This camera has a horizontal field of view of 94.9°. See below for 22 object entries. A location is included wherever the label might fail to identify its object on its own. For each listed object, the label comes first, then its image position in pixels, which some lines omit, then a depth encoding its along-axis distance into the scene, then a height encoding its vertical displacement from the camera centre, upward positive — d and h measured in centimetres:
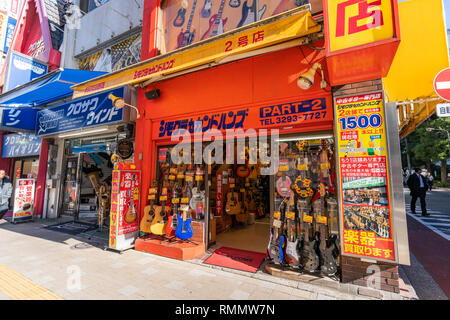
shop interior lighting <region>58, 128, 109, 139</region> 642 +146
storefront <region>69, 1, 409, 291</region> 288 +78
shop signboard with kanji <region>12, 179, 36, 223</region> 723 -85
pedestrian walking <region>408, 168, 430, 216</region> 779 -29
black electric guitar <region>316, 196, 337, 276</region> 313 -120
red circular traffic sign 274 +127
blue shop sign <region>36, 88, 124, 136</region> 590 +201
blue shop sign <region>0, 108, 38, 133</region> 766 +217
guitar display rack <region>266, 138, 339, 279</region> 325 -57
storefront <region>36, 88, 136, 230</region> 583 +100
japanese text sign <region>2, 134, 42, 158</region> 862 +139
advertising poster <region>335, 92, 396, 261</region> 282 -1
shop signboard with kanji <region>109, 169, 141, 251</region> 448 -75
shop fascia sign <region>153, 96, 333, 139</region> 341 +114
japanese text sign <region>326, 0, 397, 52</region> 246 +196
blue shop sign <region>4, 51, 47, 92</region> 758 +415
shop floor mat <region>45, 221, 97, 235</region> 611 -159
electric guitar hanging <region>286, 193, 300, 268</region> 337 -103
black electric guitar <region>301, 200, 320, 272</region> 320 -121
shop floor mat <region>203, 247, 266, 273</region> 366 -156
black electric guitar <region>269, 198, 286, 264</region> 354 -100
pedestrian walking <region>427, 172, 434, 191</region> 1791 -23
